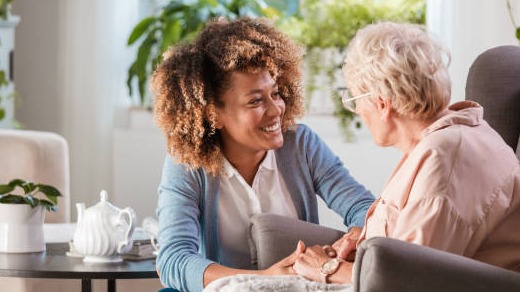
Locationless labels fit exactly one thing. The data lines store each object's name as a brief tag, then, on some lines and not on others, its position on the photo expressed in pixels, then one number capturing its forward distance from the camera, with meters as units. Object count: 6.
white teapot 3.50
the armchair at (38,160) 4.70
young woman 3.22
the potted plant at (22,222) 3.63
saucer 3.50
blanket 2.70
